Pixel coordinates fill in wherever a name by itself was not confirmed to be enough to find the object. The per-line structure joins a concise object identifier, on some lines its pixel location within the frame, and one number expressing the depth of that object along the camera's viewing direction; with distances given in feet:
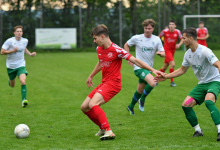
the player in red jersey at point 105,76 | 34.40
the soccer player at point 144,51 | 48.98
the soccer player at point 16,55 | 57.82
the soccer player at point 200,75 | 33.42
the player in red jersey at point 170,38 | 80.48
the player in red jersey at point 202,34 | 113.14
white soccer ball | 35.22
